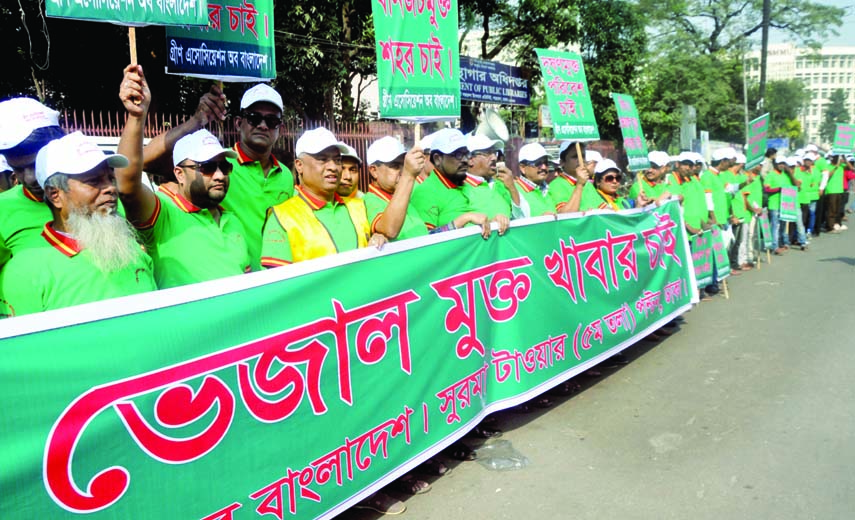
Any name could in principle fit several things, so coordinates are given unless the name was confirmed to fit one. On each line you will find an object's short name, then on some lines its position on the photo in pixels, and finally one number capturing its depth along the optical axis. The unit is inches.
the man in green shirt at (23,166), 121.3
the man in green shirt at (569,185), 275.1
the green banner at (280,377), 95.3
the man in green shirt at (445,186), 203.3
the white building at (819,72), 4820.4
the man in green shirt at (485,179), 215.3
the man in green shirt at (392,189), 160.6
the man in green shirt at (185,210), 126.5
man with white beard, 107.2
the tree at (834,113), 3533.5
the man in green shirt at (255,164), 177.0
